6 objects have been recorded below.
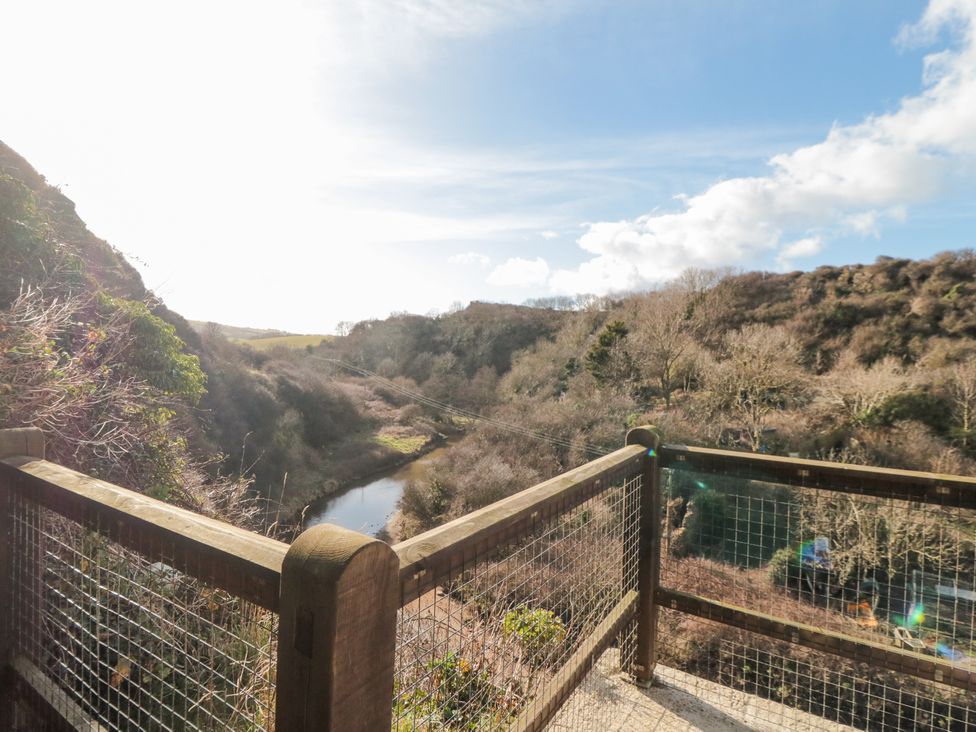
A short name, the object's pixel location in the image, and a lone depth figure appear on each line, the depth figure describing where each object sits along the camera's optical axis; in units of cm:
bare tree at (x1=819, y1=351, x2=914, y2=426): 1217
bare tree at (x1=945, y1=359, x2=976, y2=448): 1154
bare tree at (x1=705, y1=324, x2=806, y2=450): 1359
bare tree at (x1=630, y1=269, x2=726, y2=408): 1731
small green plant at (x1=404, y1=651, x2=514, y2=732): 127
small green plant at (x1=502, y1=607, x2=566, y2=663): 260
